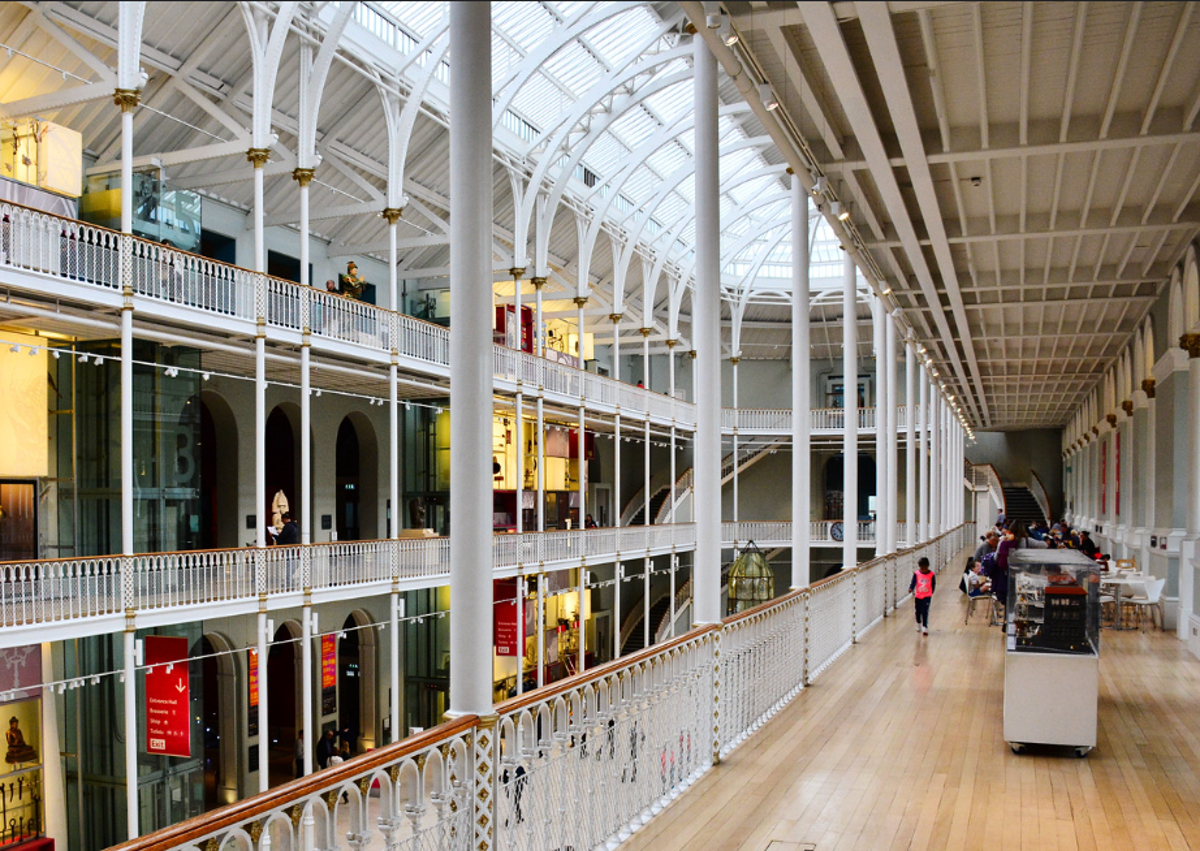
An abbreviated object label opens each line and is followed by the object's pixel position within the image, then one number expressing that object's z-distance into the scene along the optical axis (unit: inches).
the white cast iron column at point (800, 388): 485.1
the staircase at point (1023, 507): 1760.6
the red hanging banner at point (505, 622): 965.2
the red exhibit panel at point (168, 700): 658.2
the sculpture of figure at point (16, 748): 611.2
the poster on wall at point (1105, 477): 1054.4
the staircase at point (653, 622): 1455.5
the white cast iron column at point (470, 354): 191.9
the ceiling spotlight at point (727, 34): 283.7
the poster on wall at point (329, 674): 863.7
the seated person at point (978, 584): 658.4
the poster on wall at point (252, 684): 805.9
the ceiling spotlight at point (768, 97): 330.0
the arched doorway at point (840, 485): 1642.5
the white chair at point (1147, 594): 604.7
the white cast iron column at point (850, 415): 593.0
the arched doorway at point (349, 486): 985.5
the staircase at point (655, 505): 1522.3
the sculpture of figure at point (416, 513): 1009.5
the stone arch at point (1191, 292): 520.7
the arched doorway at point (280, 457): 933.2
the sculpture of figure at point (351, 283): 847.7
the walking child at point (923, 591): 577.3
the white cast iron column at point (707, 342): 329.1
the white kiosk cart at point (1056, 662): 316.5
